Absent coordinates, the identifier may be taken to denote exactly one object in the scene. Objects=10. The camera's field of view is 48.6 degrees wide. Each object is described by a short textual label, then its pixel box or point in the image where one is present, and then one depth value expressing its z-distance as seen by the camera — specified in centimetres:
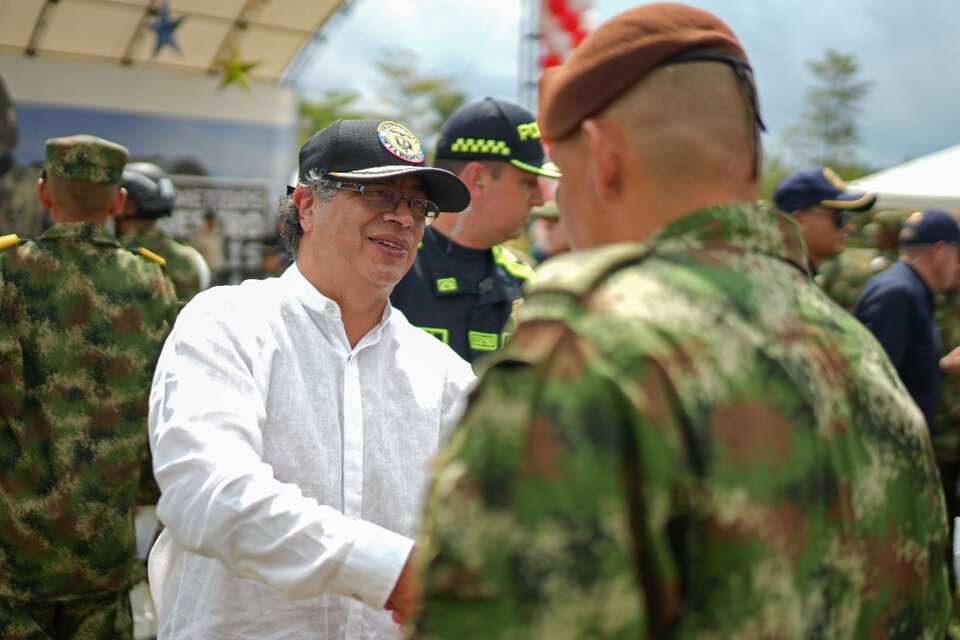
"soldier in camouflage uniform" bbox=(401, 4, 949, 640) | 108
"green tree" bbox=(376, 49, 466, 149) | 4444
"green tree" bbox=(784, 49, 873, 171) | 4675
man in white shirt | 185
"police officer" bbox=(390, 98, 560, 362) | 368
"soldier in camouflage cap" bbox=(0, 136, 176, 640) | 377
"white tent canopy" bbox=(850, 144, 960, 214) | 1081
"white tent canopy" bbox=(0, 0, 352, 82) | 1268
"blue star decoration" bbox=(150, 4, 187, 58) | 1329
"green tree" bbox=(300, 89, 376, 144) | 4384
